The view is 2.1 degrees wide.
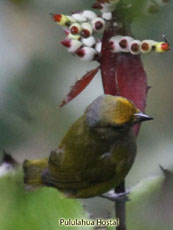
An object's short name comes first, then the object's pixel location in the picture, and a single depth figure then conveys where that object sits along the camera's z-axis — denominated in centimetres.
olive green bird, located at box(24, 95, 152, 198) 281
